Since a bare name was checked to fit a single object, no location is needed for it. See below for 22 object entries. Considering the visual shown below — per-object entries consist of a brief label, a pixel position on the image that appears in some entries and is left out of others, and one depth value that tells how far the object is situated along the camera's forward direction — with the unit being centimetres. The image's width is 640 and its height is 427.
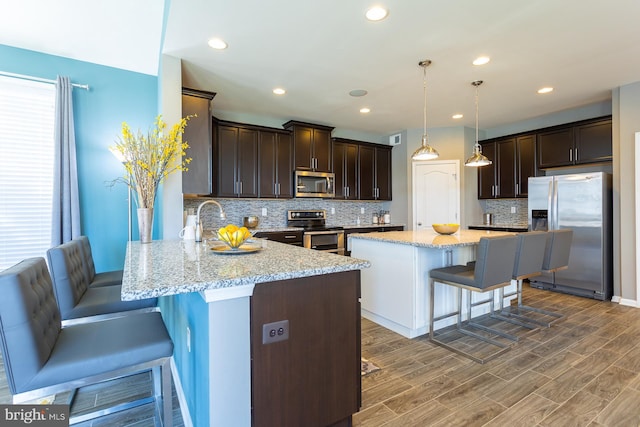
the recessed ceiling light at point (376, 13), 220
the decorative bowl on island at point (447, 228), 328
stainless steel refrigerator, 391
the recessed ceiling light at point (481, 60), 295
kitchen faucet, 240
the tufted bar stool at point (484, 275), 242
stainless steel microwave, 498
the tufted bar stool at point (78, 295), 179
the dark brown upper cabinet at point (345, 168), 547
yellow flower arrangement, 243
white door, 550
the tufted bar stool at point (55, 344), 112
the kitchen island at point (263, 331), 118
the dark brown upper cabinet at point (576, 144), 418
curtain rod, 286
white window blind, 294
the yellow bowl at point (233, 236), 177
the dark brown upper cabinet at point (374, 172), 577
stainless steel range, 484
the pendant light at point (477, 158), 354
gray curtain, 301
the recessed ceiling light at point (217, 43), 261
